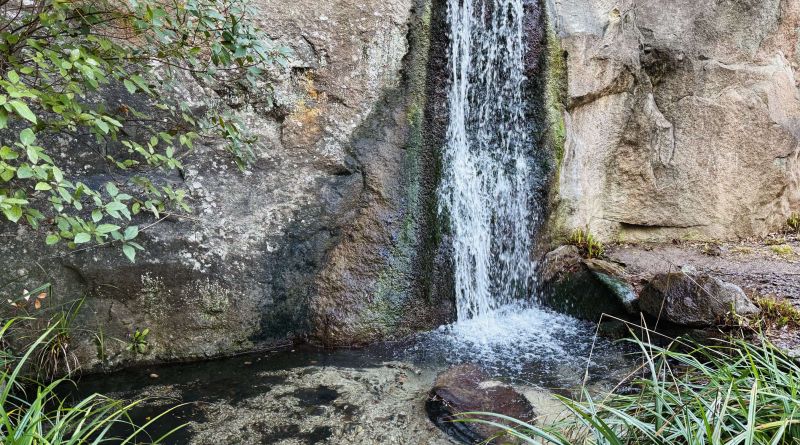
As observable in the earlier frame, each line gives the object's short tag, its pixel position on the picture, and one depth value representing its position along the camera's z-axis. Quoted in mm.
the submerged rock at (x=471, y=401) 2891
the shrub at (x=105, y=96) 2080
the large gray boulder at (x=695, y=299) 3719
